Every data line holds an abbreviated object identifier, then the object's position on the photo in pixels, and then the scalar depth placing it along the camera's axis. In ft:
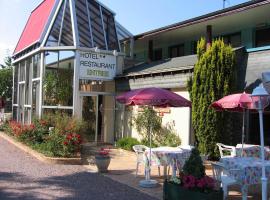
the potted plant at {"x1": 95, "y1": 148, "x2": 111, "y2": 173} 27.48
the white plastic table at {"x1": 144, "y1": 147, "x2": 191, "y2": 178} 23.88
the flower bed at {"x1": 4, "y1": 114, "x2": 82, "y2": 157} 32.02
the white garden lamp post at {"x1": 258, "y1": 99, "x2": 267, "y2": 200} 16.91
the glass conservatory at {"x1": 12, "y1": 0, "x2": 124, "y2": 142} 42.47
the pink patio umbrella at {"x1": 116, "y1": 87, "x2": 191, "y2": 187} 23.43
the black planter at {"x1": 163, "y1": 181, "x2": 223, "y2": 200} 16.78
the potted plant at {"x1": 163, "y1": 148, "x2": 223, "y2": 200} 16.93
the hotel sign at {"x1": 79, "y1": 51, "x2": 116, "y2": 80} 42.40
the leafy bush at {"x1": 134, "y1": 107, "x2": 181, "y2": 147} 35.05
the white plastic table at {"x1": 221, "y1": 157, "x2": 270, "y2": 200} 19.13
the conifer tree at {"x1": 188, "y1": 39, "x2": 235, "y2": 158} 30.91
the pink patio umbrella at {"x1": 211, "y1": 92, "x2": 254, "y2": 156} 23.19
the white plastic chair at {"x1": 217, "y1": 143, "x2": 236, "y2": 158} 26.44
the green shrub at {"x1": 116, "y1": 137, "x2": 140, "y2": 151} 38.34
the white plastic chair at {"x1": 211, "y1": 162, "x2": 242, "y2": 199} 19.36
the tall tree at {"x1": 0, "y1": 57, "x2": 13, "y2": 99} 90.89
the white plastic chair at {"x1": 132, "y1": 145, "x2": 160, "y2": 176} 25.76
